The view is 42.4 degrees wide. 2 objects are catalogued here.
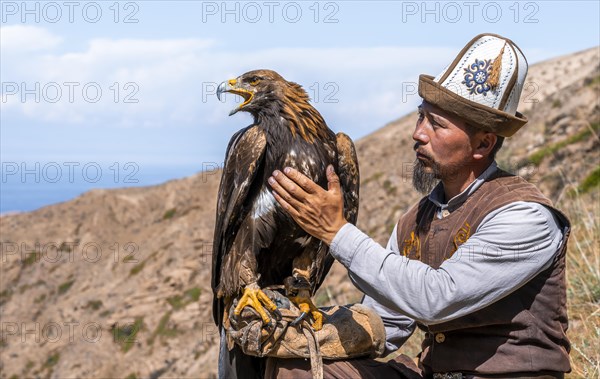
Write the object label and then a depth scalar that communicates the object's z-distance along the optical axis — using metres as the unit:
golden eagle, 4.27
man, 3.45
